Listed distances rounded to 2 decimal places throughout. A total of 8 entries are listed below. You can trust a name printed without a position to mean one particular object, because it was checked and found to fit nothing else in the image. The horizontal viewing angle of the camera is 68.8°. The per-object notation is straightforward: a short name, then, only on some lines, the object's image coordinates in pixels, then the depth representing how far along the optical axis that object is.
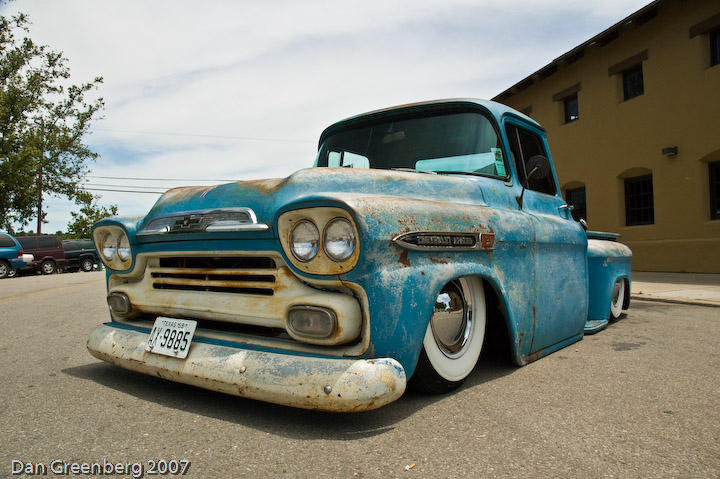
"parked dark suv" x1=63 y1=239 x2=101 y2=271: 22.83
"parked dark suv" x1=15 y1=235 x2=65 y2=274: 20.72
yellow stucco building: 10.69
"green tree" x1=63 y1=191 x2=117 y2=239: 37.91
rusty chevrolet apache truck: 2.12
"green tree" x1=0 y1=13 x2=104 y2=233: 23.78
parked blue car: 18.30
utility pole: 25.95
